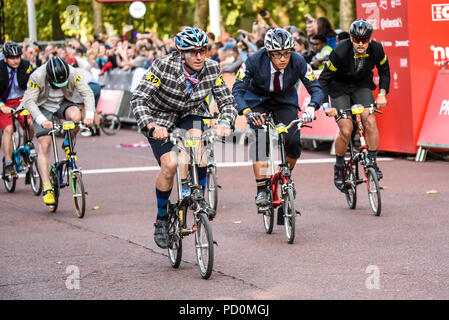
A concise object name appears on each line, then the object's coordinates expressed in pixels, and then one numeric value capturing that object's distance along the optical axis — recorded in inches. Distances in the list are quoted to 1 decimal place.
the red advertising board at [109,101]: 940.6
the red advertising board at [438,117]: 543.8
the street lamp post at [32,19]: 1473.9
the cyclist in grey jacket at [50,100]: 416.8
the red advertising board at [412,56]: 557.3
